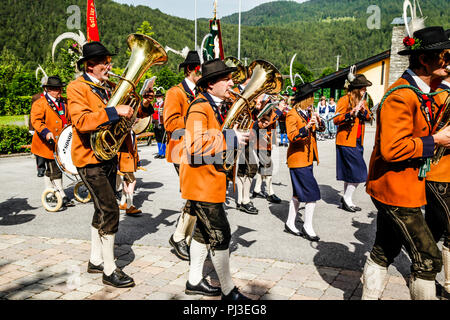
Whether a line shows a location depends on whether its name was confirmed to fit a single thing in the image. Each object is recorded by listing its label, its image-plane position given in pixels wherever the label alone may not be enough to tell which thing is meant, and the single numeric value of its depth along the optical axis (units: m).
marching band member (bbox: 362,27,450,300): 2.73
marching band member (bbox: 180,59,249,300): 3.31
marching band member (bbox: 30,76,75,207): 6.95
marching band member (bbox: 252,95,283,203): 7.21
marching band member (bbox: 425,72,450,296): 3.59
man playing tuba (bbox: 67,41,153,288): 3.86
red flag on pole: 12.61
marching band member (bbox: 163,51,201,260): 4.87
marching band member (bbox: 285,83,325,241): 5.43
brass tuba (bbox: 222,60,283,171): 3.41
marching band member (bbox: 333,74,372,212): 6.79
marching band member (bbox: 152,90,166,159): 13.73
